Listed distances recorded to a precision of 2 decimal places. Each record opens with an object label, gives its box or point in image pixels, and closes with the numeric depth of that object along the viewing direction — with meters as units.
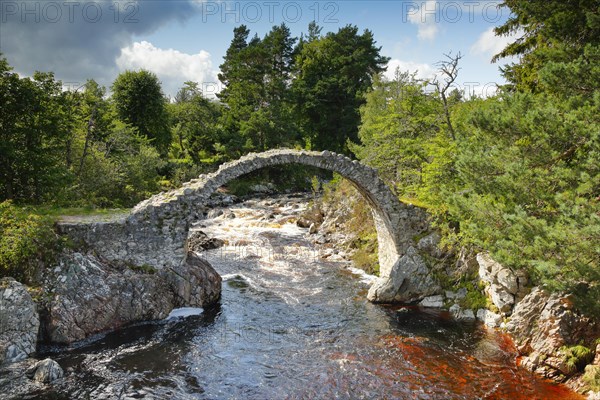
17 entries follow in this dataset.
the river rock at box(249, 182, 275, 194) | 44.07
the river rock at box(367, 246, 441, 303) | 16.75
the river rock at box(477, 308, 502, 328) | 14.30
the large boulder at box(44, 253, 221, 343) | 12.54
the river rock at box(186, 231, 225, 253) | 24.47
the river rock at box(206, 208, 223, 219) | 33.70
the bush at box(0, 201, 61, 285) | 12.41
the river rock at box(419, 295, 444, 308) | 16.30
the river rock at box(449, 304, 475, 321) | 15.21
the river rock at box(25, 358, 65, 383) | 10.35
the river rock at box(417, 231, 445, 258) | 17.14
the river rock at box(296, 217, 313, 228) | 30.46
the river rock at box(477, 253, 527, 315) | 13.80
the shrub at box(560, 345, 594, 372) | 10.62
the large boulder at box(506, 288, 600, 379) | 11.04
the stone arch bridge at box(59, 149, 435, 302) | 14.66
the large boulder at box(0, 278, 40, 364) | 11.30
